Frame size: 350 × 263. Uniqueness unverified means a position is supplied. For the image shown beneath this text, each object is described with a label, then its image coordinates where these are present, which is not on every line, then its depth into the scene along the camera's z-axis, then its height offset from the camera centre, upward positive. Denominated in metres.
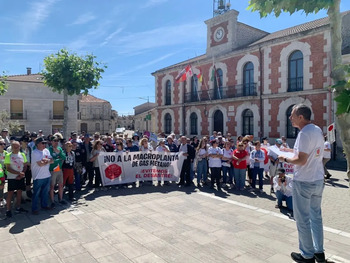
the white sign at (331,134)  9.76 -0.26
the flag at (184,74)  22.39 +4.78
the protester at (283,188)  6.44 -1.54
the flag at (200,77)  22.92 +4.60
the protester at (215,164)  8.94 -1.25
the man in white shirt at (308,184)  3.29 -0.73
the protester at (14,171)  5.94 -0.95
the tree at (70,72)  12.86 +2.89
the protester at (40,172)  6.17 -1.03
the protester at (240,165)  8.66 -1.25
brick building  17.14 +3.75
